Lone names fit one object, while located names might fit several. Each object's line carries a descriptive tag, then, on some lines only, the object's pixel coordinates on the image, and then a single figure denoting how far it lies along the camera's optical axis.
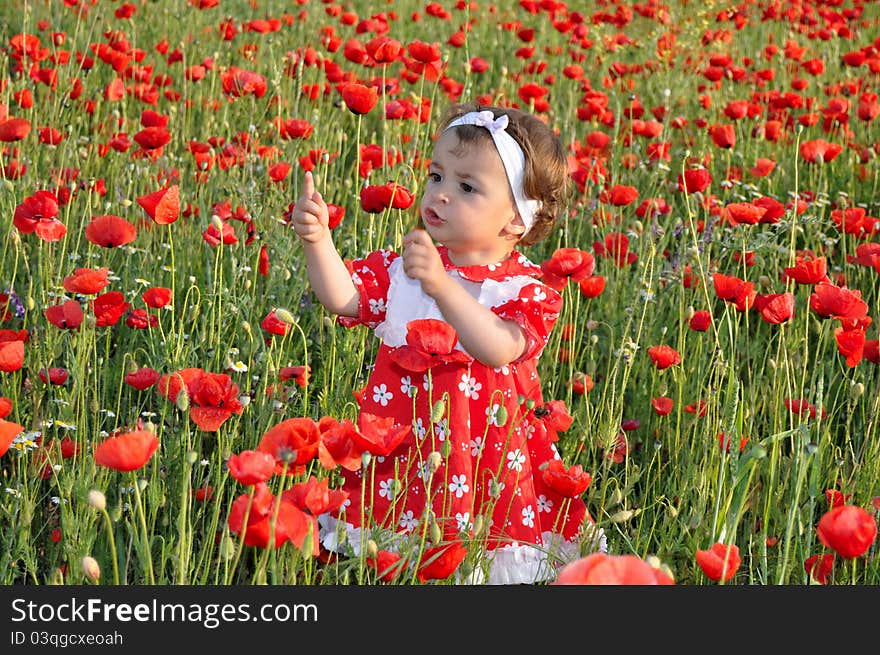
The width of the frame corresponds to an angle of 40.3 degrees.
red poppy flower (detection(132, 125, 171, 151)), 3.31
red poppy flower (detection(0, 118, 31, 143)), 3.27
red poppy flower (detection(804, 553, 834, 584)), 2.10
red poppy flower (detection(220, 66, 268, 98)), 3.88
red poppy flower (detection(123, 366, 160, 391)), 2.43
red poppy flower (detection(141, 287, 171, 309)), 2.58
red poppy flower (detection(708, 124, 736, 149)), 3.81
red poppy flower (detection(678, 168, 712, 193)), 3.12
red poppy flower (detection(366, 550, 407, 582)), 1.94
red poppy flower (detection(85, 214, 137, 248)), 2.65
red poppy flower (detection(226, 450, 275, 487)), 1.63
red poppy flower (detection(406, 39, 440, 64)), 3.33
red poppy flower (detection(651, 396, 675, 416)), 2.78
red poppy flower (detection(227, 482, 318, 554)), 1.66
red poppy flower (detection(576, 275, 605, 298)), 2.92
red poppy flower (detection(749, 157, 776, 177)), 3.74
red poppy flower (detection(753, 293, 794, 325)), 2.49
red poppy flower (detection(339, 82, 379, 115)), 2.92
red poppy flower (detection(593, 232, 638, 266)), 3.50
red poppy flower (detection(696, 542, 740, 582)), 1.72
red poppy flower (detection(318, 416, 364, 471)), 1.84
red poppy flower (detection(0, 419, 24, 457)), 1.78
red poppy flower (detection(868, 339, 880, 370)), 2.83
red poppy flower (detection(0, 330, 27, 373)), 2.35
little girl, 2.40
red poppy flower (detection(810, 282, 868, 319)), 2.53
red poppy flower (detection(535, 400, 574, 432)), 2.54
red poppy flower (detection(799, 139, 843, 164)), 3.84
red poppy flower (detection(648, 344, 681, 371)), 2.75
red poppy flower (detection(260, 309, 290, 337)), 2.56
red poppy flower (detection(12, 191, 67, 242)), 2.74
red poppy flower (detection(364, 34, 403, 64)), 3.23
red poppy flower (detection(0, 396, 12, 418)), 2.14
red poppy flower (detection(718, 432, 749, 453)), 2.53
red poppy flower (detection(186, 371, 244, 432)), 2.02
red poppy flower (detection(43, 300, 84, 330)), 2.54
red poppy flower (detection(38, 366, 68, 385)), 2.61
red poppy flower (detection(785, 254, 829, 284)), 2.65
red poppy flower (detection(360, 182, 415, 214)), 2.73
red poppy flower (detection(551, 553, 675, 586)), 1.30
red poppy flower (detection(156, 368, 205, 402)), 2.07
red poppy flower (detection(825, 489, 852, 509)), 2.41
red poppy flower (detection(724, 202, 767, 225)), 2.80
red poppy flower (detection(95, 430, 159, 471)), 1.63
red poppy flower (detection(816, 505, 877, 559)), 1.65
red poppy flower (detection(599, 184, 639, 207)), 3.43
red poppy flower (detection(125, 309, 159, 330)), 2.82
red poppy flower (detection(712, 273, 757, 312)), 2.61
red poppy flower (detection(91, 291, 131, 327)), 2.61
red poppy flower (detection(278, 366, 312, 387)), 2.46
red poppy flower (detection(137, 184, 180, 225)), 2.59
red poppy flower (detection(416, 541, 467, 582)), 1.95
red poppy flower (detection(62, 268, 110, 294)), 2.50
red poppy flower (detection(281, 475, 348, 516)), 1.71
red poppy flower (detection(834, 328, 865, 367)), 2.54
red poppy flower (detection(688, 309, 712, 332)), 2.84
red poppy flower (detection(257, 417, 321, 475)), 1.73
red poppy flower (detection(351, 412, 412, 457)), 1.87
